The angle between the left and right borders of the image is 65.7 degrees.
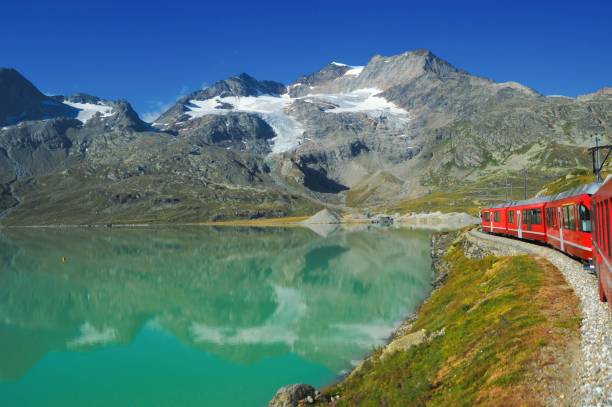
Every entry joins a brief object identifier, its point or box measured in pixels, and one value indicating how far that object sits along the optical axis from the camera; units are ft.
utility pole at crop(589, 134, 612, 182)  223.24
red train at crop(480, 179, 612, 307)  60.23
